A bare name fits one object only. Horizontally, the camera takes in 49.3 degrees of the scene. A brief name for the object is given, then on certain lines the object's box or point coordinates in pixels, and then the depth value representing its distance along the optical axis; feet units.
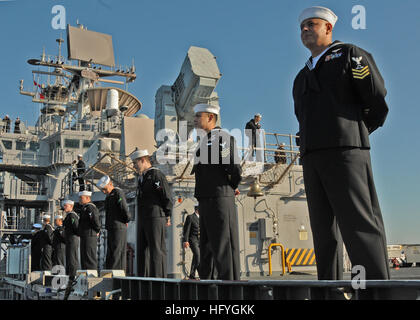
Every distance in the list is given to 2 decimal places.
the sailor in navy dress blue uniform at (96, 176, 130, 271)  22.98
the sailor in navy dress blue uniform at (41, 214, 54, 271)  37.24
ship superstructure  40.78
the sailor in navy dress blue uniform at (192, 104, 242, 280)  14.28
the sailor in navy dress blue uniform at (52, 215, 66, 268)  34.99
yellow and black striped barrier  42.94
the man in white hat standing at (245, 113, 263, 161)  42.55
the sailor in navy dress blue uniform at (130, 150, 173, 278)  17.79
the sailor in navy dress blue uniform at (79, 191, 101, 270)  26.81
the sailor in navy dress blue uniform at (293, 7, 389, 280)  8.45
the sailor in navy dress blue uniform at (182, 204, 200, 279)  34.24
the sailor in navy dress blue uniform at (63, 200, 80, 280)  28.60
